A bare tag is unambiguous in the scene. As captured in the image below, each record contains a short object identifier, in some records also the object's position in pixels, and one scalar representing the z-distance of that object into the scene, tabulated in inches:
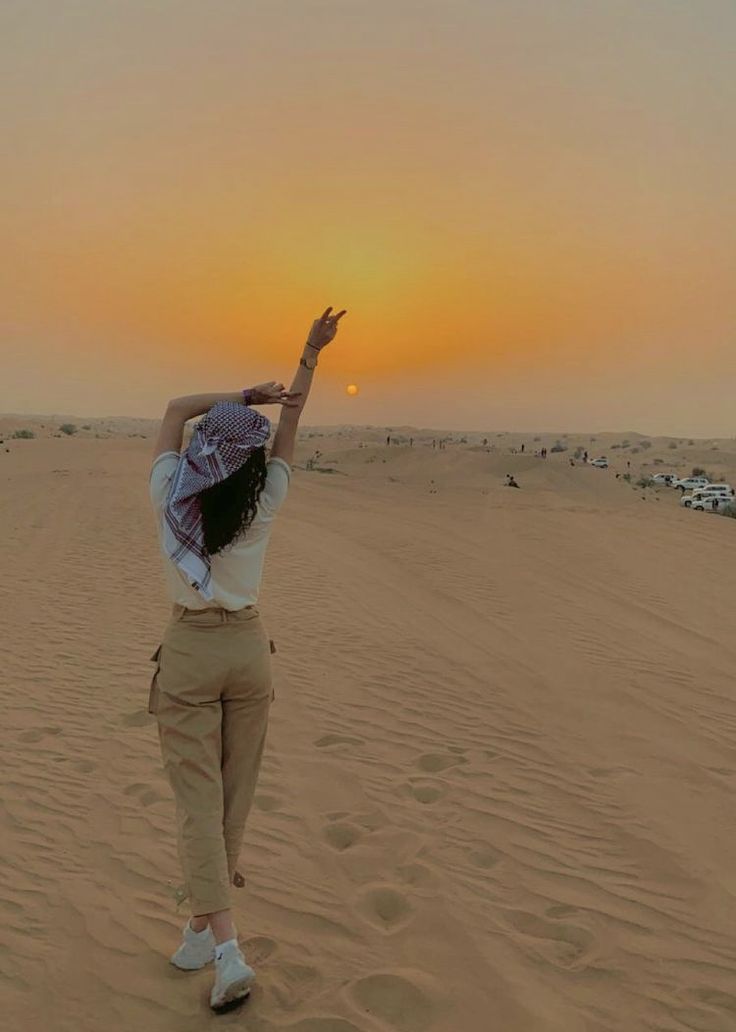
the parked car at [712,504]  1031.6
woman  107.0
